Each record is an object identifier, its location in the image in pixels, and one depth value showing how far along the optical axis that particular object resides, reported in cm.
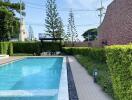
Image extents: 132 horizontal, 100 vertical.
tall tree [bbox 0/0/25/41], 1264
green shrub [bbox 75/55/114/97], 244
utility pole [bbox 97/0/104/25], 1474
